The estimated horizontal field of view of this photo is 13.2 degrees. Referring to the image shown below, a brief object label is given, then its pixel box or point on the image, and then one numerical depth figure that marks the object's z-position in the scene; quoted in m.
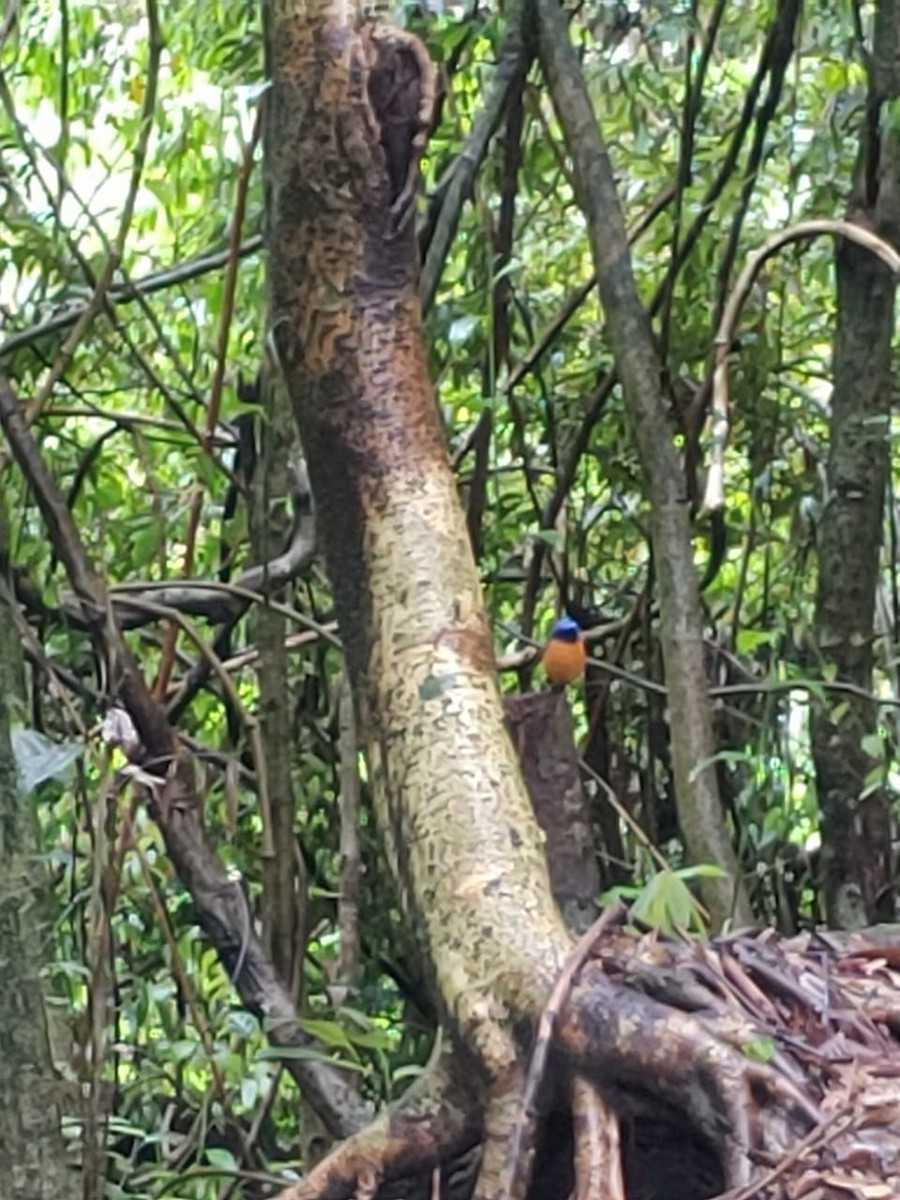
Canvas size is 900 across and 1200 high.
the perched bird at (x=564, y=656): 5.84
